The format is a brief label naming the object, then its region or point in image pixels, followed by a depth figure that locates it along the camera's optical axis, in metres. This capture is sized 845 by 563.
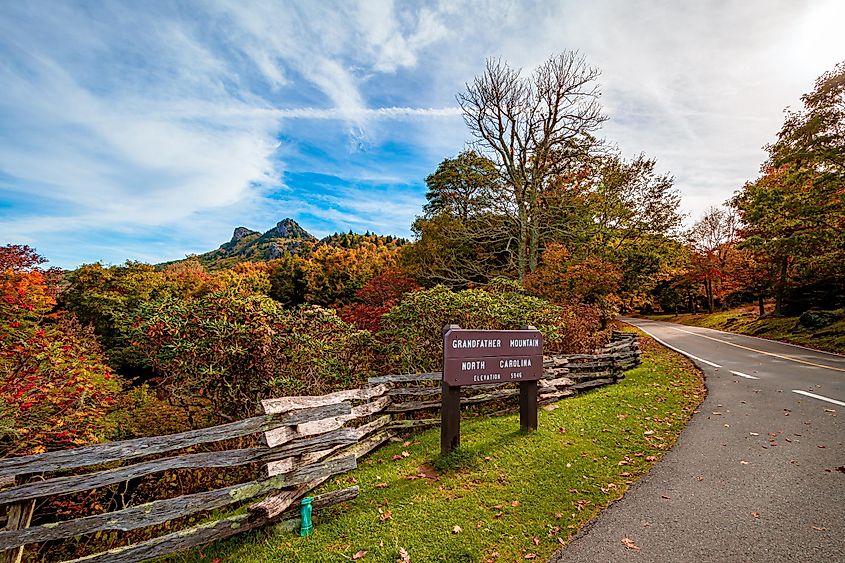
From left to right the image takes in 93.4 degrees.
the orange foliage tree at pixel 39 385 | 5.50
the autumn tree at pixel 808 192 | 16.06
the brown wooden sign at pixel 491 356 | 5.65
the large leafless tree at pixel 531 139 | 17.47
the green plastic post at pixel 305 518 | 4.12
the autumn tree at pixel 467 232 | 18.91
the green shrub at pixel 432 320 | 8.38
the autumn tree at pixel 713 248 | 37.97
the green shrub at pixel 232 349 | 6.14
